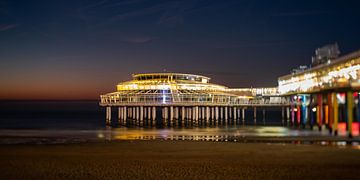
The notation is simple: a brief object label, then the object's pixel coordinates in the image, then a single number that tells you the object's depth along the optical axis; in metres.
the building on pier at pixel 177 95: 71.15
